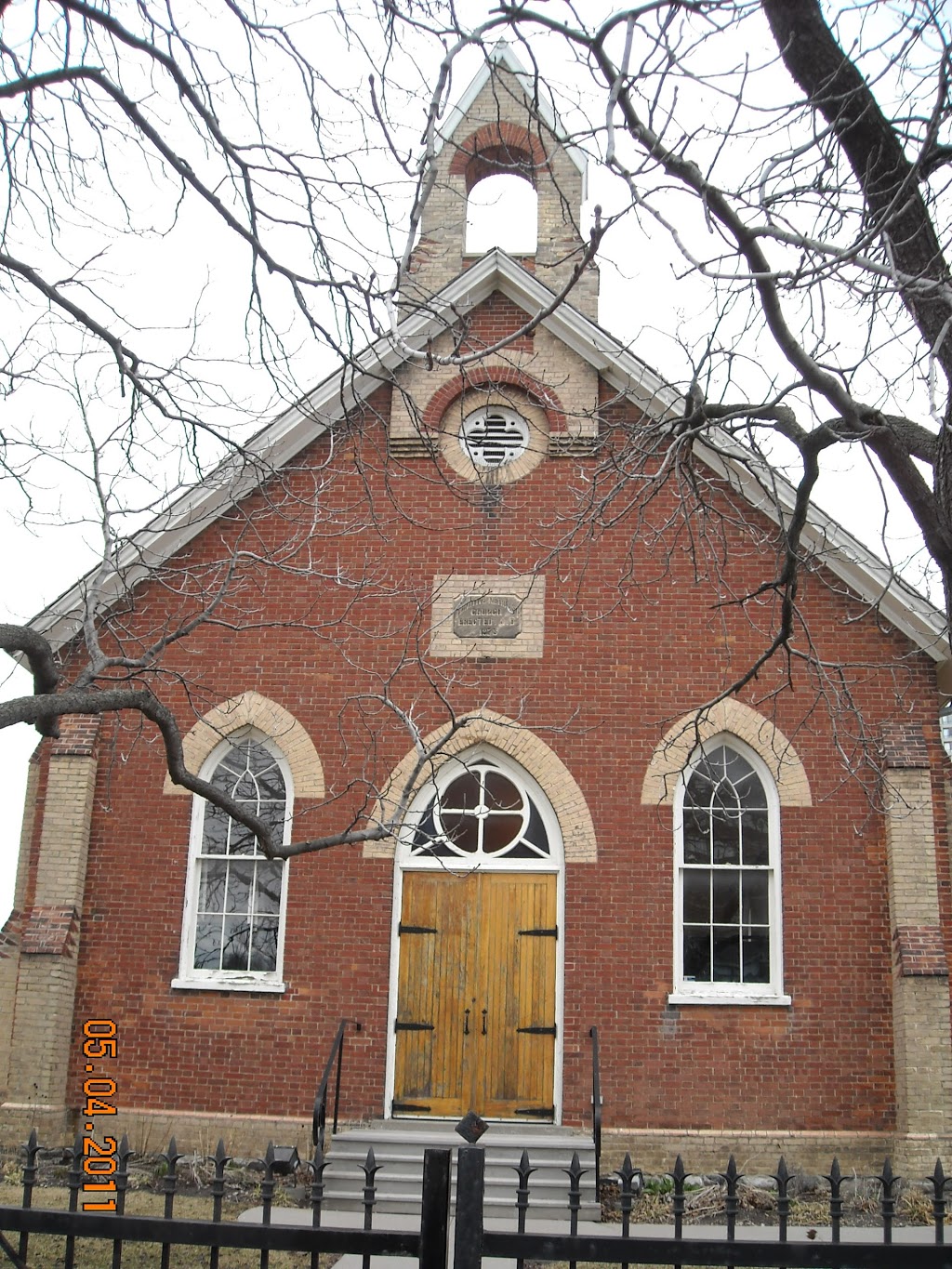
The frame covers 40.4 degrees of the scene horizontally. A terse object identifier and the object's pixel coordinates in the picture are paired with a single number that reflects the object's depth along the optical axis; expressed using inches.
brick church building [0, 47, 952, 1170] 463.5
